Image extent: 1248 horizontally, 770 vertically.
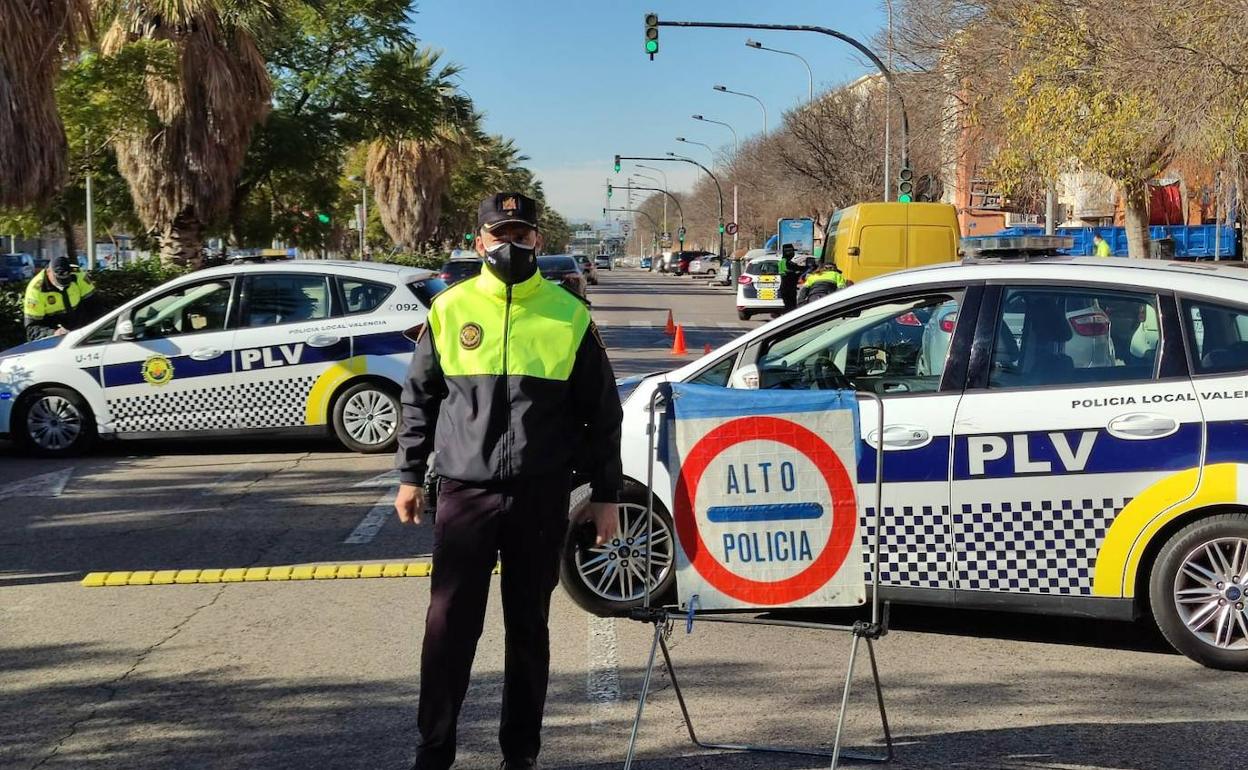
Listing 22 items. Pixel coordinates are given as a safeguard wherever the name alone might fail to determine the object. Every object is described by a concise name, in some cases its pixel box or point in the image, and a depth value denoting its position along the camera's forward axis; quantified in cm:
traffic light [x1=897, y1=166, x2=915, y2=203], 3023
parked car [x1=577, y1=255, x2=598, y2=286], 5493
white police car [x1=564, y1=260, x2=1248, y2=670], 561
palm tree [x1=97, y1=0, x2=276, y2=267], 2225
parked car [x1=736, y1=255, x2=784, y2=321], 3341
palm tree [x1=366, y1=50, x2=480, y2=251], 5381
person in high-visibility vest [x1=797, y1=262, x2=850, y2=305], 1658
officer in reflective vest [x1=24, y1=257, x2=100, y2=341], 1479
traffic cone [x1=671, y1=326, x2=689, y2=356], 2250
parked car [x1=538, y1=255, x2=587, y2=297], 2842
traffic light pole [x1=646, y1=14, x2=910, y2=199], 2784
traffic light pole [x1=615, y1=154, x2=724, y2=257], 7072
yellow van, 2084
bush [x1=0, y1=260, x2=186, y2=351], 2148
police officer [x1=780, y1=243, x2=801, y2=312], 2280
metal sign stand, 436
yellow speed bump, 757
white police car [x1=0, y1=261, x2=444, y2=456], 1194
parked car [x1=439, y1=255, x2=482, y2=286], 2722
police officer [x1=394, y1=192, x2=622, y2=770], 420
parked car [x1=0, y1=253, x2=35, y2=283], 5041
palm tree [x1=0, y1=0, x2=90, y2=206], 1550
